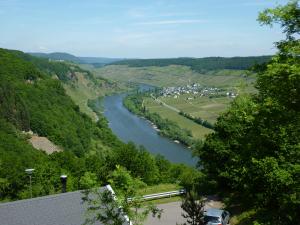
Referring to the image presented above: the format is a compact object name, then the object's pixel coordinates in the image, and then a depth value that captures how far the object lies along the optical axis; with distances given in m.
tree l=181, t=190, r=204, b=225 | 9.69
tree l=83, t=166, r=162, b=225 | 11.20
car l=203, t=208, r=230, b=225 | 18.34
